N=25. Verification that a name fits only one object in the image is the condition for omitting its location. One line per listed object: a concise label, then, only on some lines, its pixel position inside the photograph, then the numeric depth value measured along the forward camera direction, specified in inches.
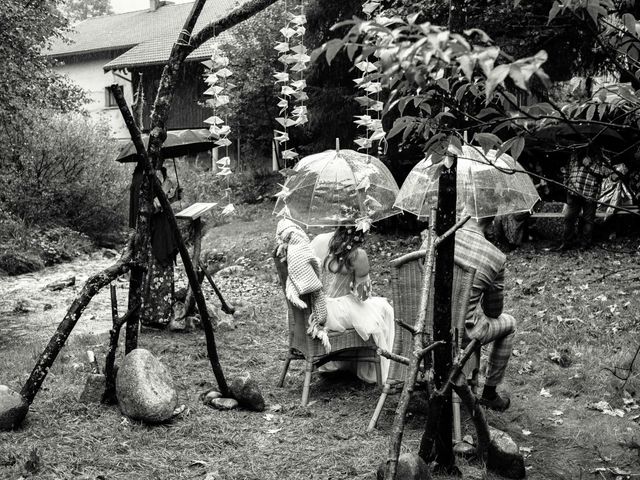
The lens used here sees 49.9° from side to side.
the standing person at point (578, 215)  420.5
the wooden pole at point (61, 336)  178.9
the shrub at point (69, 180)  644.1
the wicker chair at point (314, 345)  210.7
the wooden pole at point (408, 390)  113.3
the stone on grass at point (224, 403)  202.8
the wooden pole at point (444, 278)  143.1
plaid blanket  203.0
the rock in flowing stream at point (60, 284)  485.4
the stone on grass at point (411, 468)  133.3
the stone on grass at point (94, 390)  198.7
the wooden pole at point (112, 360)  190.7
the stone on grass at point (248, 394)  204.4
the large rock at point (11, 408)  173.8
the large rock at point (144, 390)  183.6
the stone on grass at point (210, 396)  206.4
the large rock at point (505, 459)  159.9
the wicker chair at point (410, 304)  180.7
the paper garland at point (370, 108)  191.2
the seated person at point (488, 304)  188.9
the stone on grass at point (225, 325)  314.3
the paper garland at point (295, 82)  200.5
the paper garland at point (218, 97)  212.8
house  1147.3
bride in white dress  213.2
